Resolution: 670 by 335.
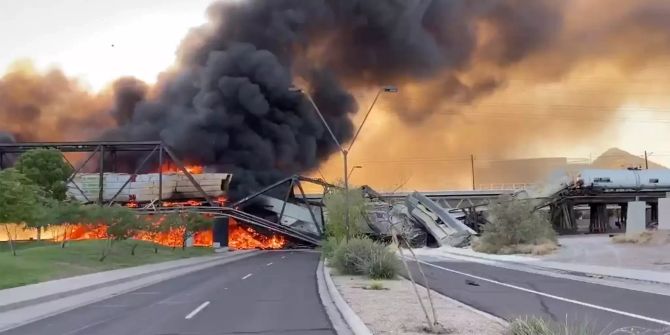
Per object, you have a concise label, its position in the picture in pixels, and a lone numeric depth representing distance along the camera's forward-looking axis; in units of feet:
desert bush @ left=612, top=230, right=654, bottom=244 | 114.52
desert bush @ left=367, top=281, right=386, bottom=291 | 53.98
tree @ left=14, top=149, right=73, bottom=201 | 208.44
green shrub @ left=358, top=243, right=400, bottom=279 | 66.85
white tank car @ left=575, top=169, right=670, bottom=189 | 204.64
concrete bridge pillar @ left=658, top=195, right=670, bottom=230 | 135.20
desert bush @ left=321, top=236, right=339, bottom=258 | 112.11
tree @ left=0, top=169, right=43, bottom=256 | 97.45
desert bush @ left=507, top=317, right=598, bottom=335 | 21.38
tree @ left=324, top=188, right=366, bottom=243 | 116.37
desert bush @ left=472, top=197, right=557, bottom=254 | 138.82
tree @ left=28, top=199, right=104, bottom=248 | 121.70
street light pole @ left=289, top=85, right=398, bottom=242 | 91.15
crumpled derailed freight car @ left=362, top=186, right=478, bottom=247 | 189.67
